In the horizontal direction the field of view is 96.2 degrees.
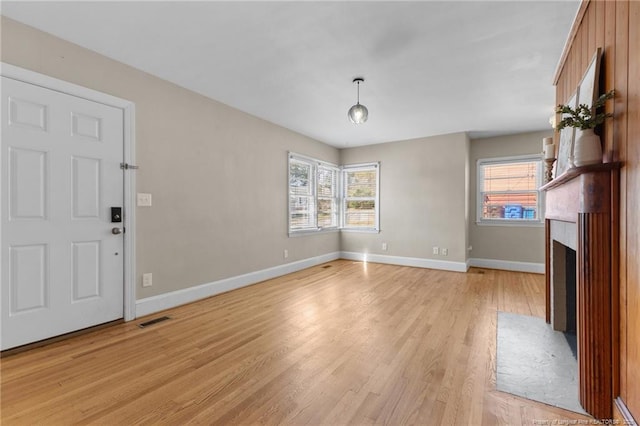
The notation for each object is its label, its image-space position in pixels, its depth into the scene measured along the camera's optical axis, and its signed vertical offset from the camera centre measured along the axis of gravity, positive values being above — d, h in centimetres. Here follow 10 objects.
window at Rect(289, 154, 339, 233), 514 +33
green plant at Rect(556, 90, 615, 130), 146 +53
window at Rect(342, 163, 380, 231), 609 +31
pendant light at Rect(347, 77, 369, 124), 306 +106
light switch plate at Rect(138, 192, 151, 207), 293 +11
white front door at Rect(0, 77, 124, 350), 218 -2
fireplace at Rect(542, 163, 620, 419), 141 -35
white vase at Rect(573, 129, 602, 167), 147 +32
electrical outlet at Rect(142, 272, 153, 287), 296 -71
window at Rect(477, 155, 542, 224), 505 +40
